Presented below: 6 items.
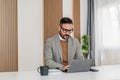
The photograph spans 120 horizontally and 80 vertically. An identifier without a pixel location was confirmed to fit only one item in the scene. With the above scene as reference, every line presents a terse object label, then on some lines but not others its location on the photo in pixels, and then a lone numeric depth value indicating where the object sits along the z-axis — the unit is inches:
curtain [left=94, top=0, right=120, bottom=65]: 210.2
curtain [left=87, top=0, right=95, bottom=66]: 233.0
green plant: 226.5
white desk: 77.4
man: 104.2
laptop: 87.4
